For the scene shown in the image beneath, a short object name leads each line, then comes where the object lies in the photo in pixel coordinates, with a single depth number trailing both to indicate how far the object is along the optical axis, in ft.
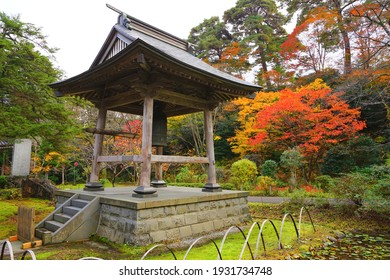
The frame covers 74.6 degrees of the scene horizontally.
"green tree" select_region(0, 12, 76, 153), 20.72
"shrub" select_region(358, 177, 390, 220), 21.12
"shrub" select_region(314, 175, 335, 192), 40.00
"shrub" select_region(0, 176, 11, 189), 44.46
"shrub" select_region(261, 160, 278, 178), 46.34
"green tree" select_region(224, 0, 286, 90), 64.75
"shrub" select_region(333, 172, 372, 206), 23.71
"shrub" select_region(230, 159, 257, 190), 41.55
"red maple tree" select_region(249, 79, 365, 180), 41.42
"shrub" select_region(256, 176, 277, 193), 42.29
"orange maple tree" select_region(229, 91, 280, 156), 49.75
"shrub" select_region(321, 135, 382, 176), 42.39
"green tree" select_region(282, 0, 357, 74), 48.06
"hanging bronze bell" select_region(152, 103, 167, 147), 21.77
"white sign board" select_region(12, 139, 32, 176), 52.95
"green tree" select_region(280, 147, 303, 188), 39.50
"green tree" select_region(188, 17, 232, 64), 68.64
